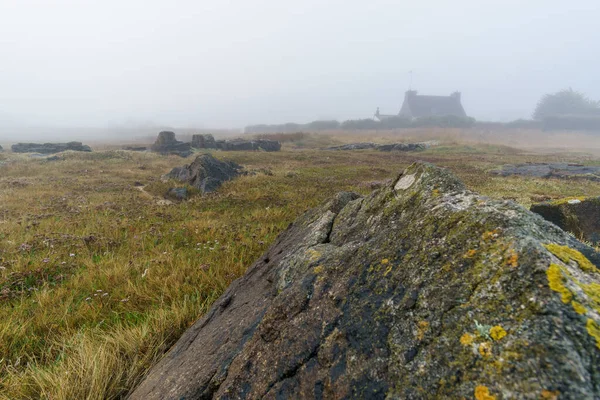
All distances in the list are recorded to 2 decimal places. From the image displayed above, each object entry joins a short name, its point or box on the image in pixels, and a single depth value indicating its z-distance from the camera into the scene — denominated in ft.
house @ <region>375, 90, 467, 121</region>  435.53
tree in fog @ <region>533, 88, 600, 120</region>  365.90
